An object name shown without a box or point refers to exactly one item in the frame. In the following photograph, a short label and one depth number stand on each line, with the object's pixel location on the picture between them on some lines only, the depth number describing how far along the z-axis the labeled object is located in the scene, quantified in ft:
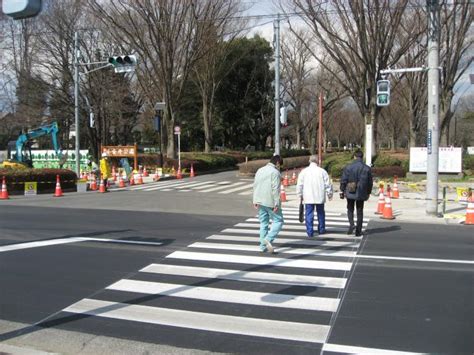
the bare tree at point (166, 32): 108.17
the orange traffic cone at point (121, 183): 89.37
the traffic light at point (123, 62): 82.74
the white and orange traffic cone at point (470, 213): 43.34
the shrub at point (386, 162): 89.66
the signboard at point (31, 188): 76.28
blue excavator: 113.70
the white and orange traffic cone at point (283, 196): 62.46
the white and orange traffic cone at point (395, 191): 62.54
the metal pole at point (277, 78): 85.61
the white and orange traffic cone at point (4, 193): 69.30
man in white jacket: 35.65
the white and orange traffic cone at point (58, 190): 72.59
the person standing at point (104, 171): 79.46
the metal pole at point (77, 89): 97.19
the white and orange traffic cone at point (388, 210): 46.52
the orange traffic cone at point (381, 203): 48.75
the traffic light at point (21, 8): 16.10
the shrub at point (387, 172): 86.72
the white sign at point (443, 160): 85.05
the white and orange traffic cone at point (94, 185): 84.58
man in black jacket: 35.81
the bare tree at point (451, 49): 98.78
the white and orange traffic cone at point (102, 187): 78.02
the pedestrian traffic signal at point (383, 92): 51.47
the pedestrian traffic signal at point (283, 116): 83.05
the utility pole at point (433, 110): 47.52
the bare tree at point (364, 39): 78.89
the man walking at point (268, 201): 29.66
